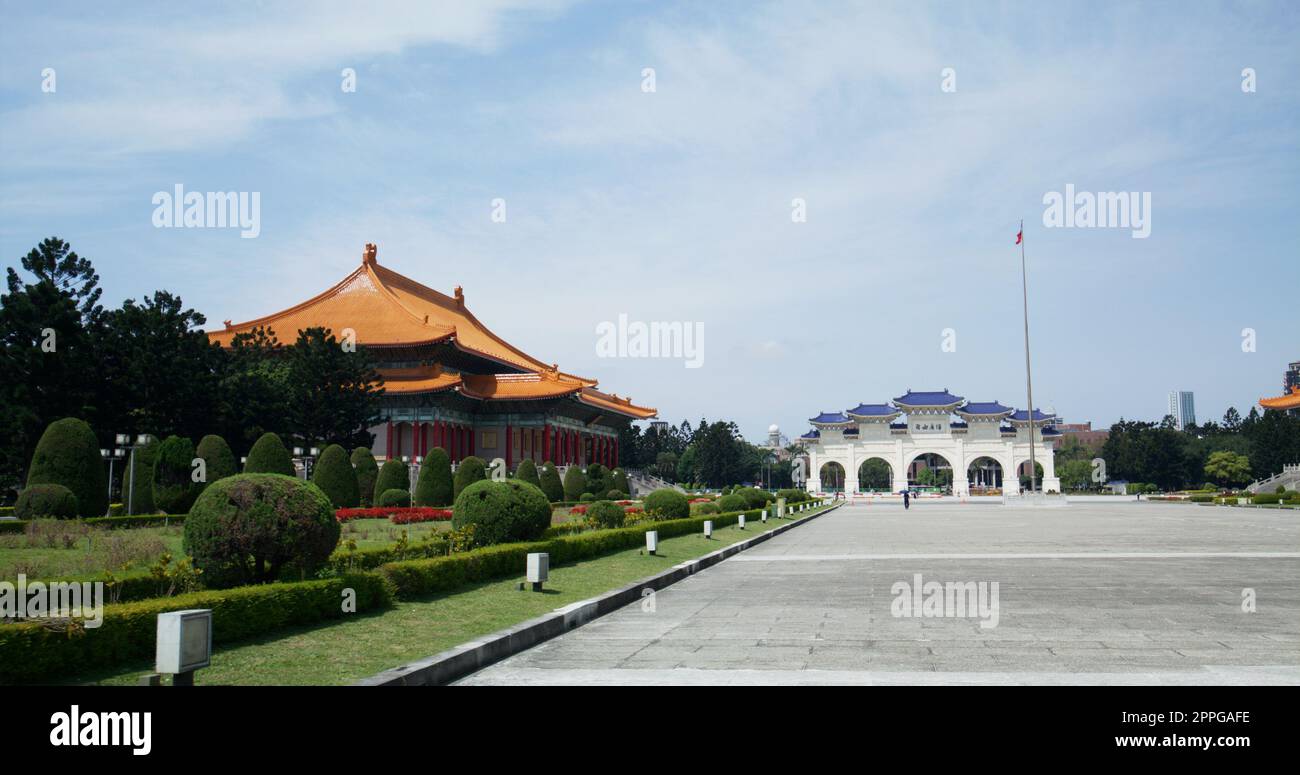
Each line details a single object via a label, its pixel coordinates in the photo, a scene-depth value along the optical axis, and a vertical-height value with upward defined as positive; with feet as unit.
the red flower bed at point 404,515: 81.91 -5.75
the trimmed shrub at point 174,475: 89.56 -2.04
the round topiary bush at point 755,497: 122.96 -6.87
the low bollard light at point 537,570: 37.70 -4.83
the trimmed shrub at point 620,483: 156.35 -5.83
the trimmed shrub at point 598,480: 148.66 -5.01
